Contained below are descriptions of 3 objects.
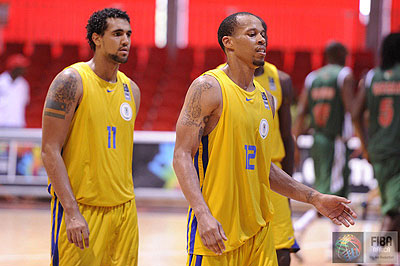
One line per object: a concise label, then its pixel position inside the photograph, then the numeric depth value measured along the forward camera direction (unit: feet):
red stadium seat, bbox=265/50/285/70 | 87.81
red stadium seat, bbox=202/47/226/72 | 87.76
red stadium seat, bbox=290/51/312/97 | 85.66
